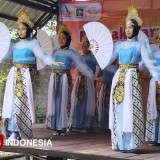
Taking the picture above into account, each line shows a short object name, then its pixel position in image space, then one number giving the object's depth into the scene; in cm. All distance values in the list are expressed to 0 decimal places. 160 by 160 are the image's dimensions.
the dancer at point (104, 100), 698
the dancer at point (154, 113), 531
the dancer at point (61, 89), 593
